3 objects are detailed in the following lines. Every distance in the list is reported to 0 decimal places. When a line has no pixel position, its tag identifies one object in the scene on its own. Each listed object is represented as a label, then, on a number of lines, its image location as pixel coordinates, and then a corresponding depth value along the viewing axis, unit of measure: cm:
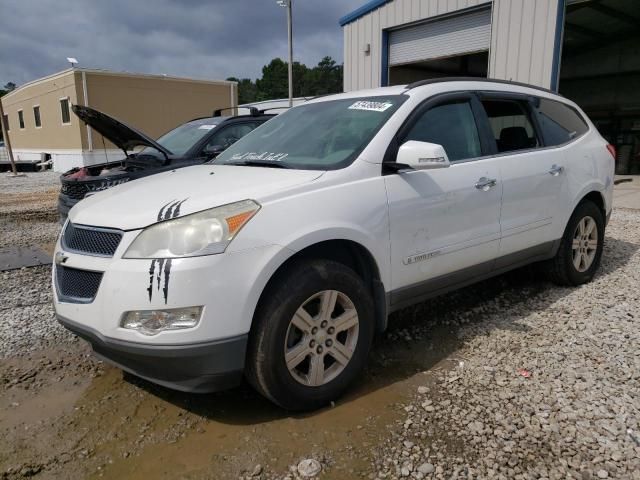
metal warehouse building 939
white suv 227
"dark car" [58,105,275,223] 582
